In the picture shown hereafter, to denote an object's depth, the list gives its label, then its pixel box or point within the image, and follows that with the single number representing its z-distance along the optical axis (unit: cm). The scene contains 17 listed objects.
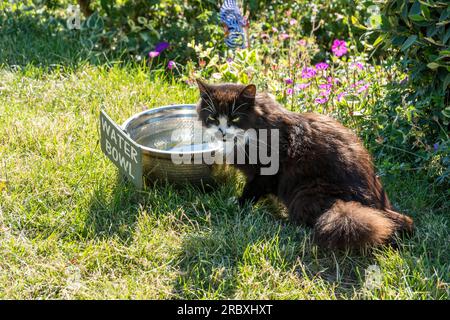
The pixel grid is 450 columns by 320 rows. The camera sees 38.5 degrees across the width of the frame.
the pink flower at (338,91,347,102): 418
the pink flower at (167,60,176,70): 471
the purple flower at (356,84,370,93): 417
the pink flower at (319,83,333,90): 435
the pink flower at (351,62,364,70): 446
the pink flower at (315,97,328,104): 420
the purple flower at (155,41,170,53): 504
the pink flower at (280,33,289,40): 490
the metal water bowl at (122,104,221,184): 349
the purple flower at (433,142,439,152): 345
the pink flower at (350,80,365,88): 428
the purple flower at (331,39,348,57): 464
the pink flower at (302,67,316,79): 442
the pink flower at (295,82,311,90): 435
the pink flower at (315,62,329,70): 448
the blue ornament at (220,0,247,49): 464
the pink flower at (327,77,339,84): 441
